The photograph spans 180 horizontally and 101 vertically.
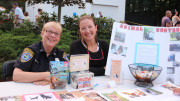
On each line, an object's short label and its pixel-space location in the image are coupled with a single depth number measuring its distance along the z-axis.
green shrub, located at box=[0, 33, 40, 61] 3.00
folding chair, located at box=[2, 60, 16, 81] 1.59
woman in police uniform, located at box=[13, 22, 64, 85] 1.35
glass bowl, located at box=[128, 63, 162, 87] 1.34
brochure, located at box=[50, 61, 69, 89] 1.19
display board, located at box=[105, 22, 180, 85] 1.46
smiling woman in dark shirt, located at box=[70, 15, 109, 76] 1.99
